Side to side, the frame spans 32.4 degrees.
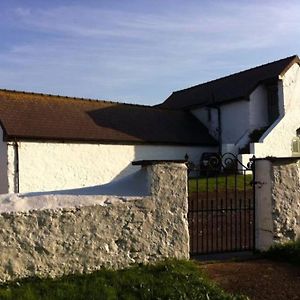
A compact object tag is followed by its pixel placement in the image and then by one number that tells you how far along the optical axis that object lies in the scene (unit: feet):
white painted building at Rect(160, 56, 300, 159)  92.02
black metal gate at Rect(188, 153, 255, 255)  29.86
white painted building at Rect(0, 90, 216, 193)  68.85
